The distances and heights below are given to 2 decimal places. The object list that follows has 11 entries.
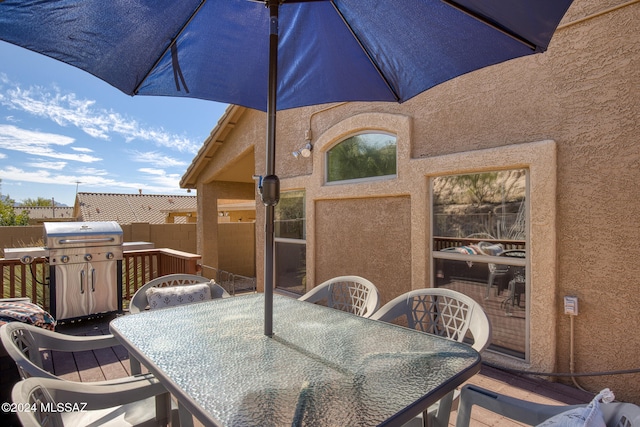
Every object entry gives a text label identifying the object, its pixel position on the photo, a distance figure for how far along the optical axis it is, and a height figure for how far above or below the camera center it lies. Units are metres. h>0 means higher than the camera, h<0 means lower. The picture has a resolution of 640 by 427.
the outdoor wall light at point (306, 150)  5.50 +1.03
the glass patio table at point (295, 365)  1.08 -0.61
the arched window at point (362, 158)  4.53 +0.79
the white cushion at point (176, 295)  2.90 -0.70
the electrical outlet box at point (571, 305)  2.98 -0.81
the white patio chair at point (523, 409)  1.05 -0.78
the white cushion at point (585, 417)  1.00 -0.61
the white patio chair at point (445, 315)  2.01 -0.66
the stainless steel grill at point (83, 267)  4.10 -0.65
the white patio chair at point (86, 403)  1.03 -0.68
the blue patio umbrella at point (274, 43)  1.66 +0.97
